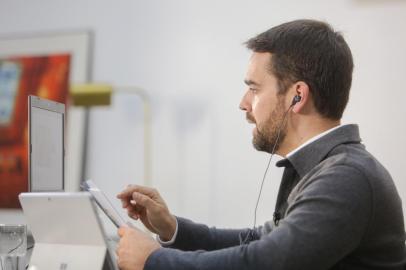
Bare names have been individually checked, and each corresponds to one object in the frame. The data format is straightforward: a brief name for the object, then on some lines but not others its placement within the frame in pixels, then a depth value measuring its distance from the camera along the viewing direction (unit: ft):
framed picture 12.35
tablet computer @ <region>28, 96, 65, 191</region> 7.75
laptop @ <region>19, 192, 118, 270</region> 7.19
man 7.08
